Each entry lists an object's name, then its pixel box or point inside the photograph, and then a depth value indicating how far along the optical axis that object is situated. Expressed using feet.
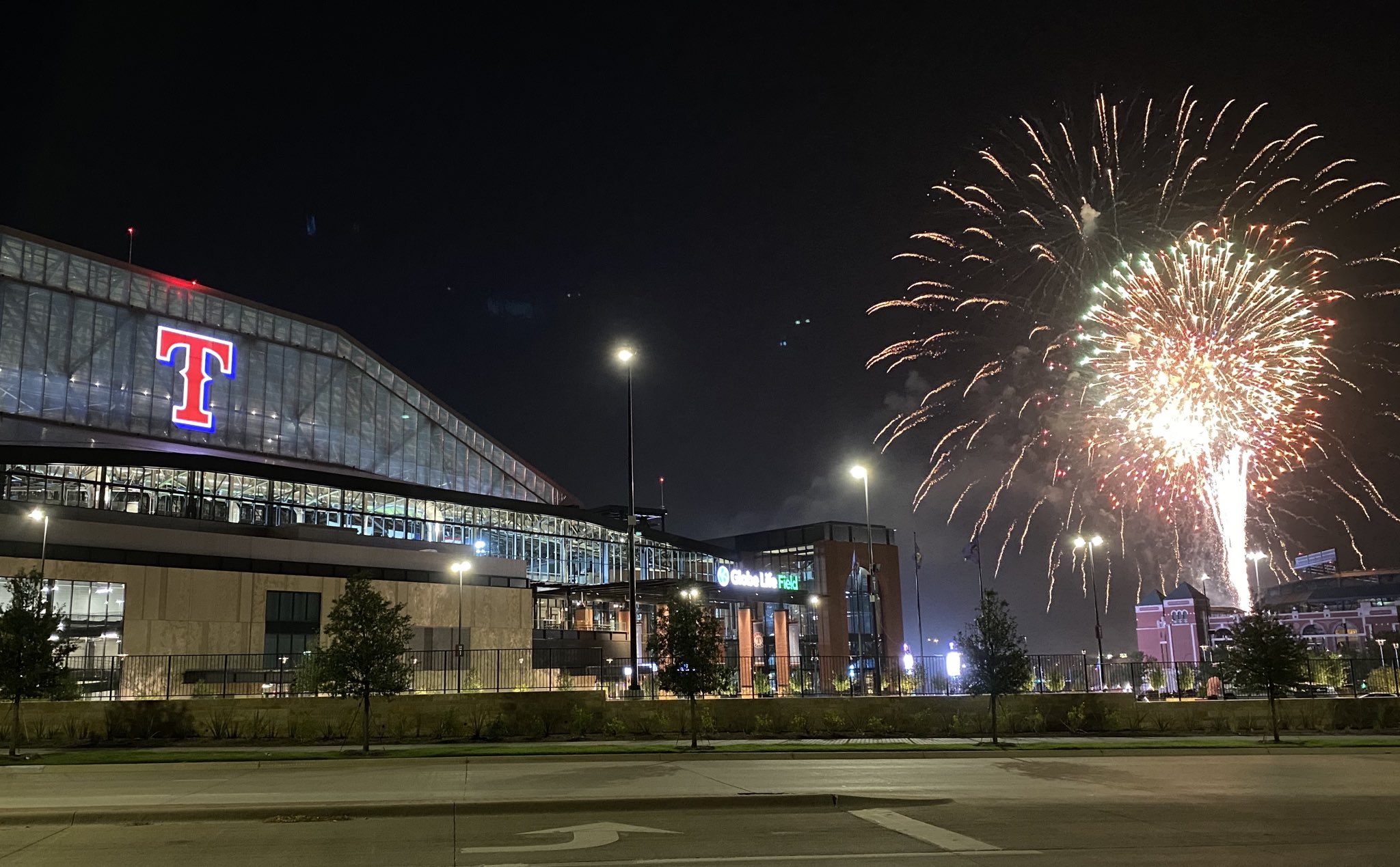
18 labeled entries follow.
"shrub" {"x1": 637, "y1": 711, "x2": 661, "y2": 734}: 97.14
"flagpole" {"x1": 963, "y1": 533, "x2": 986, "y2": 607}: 222.48
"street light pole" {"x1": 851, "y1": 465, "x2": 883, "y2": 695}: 152.87
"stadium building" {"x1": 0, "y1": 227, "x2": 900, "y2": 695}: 147.02
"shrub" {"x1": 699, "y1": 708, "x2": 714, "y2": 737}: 95.86
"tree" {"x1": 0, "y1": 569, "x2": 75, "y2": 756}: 83.92
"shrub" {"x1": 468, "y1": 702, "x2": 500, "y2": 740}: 95.86
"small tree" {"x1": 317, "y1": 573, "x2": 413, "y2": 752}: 87.66
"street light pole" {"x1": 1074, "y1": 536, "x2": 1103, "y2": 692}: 169.68
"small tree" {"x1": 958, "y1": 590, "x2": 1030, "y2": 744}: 93.30
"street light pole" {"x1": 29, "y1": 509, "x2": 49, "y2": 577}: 126.33
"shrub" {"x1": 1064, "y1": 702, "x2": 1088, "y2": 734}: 99.35
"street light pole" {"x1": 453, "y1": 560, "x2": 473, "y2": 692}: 171.12
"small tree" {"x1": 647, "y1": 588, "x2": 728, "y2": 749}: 91.97
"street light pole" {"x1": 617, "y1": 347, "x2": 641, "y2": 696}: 101.50
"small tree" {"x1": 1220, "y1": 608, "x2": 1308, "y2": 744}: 96.27
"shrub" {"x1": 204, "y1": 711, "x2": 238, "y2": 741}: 91.97
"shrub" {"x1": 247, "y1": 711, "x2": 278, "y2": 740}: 91.97
